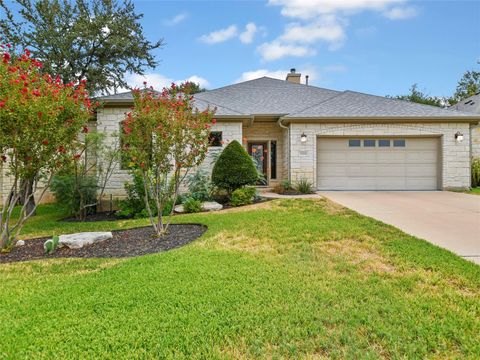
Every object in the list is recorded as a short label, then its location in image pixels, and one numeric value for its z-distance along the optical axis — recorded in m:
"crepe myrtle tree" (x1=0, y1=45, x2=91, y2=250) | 4.95
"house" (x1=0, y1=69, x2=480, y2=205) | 12.09
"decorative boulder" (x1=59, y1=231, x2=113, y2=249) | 5.79
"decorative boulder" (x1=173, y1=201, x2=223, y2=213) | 9.43
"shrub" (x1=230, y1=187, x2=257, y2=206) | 9.77
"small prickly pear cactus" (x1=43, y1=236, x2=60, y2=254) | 5.51
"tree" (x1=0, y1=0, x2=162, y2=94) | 10.13
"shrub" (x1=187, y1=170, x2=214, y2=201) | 10.44
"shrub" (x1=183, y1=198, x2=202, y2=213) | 9.31
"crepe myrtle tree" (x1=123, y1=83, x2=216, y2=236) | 5.86
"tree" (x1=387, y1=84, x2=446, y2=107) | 31.02
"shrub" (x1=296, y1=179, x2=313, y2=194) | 11.87
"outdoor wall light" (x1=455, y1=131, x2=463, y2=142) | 12.22
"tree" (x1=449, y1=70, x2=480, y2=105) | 32.62
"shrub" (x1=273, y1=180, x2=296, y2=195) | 11.90
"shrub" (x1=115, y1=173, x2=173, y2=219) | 9.40
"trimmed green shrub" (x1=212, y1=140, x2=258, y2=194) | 10.16
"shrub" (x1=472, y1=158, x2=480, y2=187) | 13.50
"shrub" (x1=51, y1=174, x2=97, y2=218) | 9.50
